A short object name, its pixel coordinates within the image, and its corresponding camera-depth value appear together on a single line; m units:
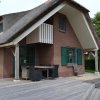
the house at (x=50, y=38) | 12.96
